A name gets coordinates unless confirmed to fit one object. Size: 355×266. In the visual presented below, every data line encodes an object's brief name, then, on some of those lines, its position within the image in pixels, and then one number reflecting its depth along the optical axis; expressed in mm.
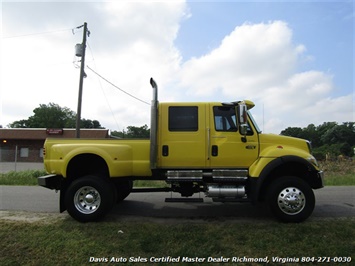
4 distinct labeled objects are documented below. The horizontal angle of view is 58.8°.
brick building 38781
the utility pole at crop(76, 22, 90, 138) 17984
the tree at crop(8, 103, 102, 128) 90625
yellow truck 6293
